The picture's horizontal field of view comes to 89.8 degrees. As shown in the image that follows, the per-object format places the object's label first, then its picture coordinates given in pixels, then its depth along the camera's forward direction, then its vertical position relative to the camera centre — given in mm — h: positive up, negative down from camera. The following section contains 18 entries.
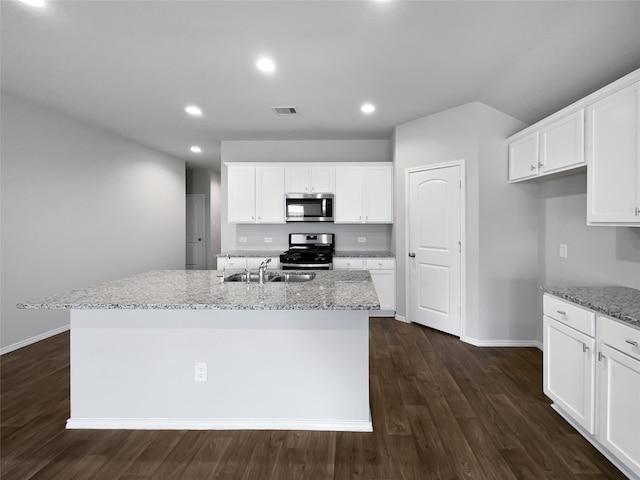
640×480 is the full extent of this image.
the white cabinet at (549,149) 2371 +754
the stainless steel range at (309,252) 4465 -230
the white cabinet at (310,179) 4832 +875
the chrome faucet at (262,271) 2520 -273
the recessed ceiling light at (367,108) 3748 +1541
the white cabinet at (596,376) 1613 -817
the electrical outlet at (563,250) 3041 -131
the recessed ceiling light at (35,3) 2045 +1509
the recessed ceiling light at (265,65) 2760 +1516
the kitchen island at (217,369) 2094 -864
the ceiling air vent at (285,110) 3859 +1554
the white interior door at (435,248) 3797 -143
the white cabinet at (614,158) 1899 +498
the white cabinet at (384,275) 4508 -539
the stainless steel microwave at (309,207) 4841 +458
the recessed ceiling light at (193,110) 3851 +1566
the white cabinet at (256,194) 4883 +661
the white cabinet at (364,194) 4762 +636
